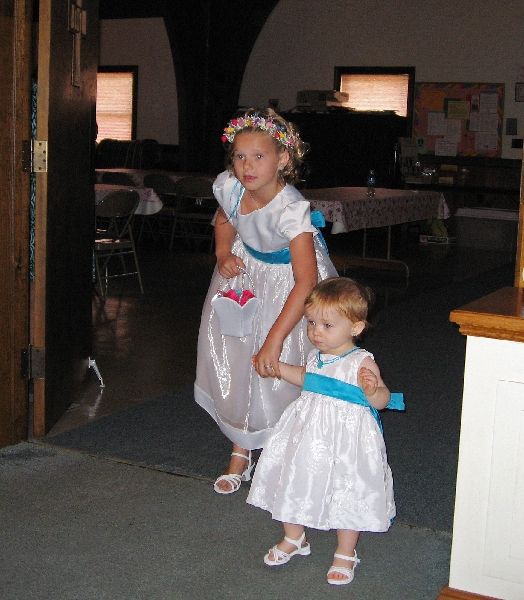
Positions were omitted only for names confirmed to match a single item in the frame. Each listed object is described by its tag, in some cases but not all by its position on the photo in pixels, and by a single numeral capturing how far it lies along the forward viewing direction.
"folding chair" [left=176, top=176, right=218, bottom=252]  8.52
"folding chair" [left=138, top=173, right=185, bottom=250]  8.66
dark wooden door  2.93
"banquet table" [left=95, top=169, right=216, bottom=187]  8.70
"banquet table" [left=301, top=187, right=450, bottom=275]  6.52
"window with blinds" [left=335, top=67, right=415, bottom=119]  11.16
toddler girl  2.10
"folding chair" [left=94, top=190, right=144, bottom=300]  5.95
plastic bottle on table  7.25
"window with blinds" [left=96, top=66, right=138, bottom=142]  12.81
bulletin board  10.72
